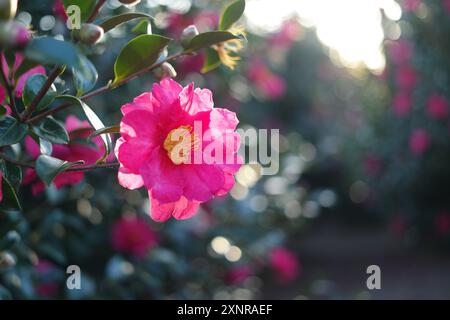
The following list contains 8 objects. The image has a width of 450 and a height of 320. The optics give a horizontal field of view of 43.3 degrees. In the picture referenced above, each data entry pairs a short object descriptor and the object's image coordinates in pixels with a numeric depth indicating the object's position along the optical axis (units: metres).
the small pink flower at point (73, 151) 0.96
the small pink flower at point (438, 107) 3.63
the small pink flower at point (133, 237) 1.81
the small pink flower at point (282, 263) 2.72
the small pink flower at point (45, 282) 1.57
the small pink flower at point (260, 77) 2.50
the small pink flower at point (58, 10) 1.25
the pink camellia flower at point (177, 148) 0.73
